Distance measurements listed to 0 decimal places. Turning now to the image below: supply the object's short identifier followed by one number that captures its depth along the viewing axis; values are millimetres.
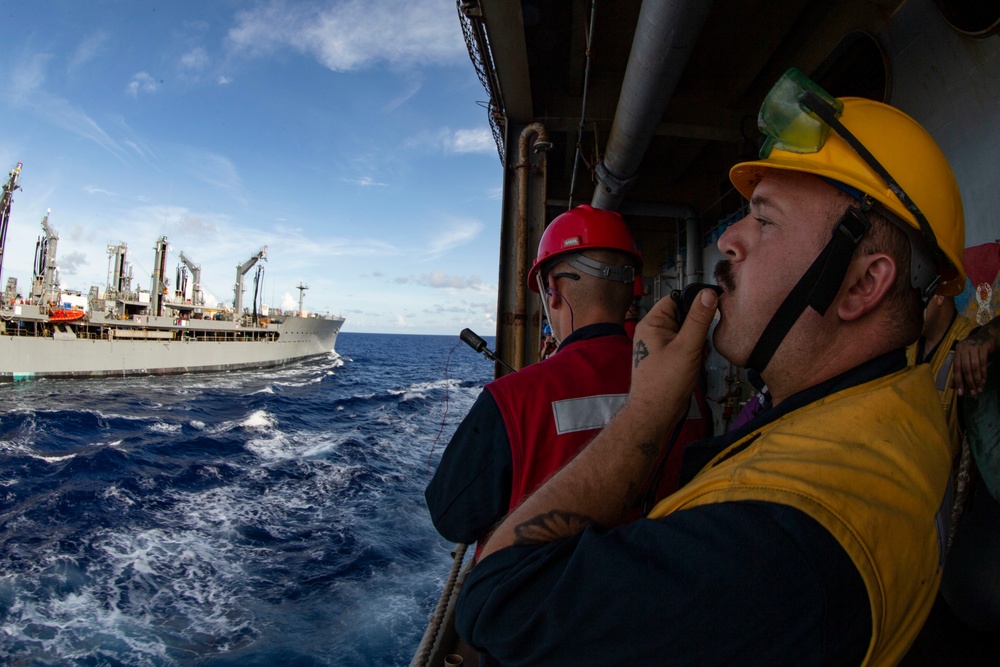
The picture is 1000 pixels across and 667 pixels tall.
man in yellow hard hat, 694
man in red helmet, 1537
